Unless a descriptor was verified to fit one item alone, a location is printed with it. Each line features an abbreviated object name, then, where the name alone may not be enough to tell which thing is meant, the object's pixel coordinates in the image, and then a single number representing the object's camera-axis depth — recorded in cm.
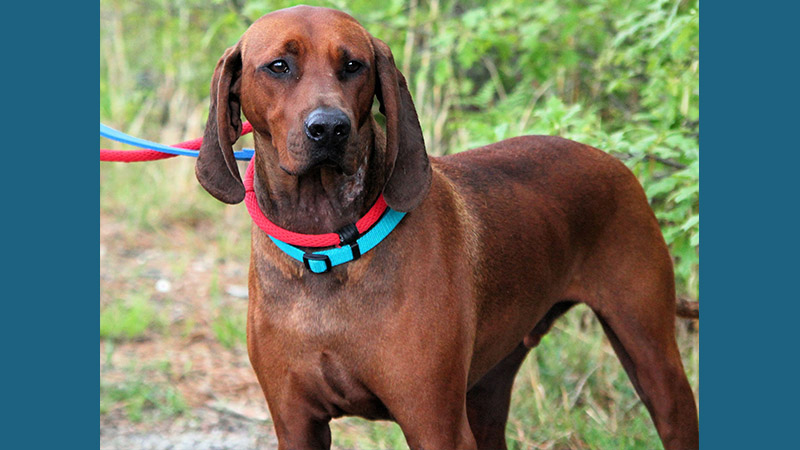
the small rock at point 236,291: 655
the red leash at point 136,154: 331
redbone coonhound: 271
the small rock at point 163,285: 658
